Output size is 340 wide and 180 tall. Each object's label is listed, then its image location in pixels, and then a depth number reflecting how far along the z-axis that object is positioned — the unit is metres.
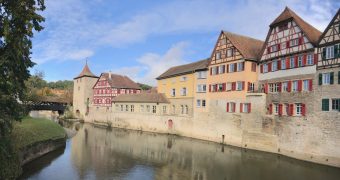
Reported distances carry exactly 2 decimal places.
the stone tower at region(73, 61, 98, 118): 63.31
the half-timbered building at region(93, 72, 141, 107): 57.53
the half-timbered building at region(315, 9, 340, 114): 23.02
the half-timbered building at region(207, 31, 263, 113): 31.75
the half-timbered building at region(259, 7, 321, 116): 25.67
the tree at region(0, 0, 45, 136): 11.17
